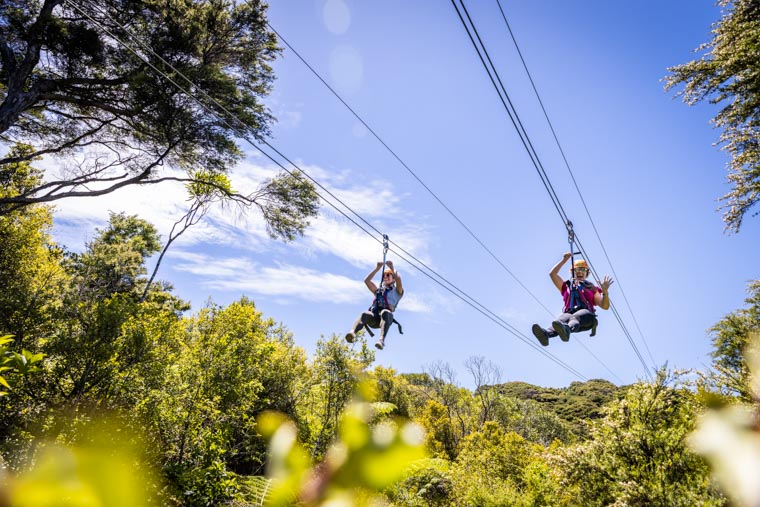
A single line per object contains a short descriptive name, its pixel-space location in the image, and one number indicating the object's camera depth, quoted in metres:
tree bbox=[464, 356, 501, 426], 27.17
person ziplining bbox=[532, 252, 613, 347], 6.34
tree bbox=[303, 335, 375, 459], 16.23
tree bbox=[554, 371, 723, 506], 6.25
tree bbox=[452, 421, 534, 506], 13.23
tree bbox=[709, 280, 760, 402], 6.80
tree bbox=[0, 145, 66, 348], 9.98
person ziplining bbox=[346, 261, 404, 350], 7.32
